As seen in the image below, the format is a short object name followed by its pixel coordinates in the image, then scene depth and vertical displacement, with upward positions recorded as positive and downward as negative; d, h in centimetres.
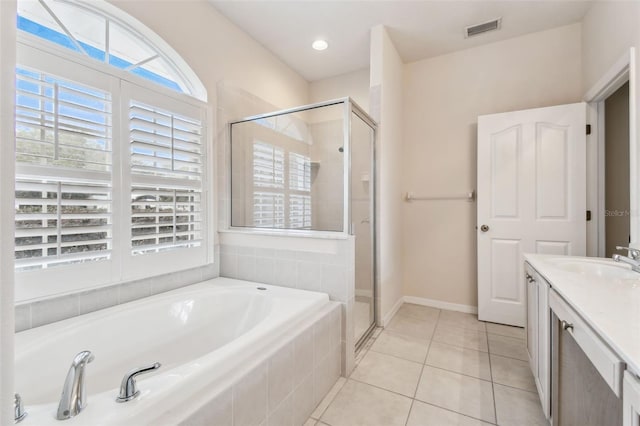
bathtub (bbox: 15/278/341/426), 91 -62
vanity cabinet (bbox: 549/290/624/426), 84 -61
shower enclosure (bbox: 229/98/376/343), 224 +32
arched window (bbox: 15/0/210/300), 133 +33
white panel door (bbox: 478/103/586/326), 240 +14
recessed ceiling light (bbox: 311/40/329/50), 280 +163
